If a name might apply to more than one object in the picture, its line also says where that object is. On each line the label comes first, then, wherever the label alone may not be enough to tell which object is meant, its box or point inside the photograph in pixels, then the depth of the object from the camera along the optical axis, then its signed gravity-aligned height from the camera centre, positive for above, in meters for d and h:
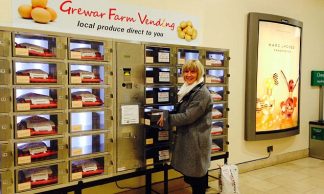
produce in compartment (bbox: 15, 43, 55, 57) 2.20 +0.30
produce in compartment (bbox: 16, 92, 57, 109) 2.23 -0.09
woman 2.52 -0.34
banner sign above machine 2.62 +0.71
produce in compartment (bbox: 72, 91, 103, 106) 2.48 -0.07
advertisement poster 4.41 +0.22
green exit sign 5.31 +0.24
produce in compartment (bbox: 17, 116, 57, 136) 2.25 -0.28
